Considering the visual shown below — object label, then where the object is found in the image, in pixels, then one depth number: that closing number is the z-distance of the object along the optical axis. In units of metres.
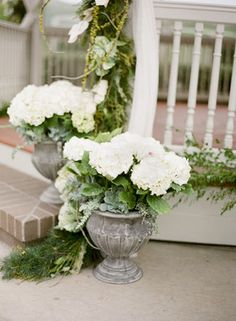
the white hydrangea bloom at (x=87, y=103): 2.42
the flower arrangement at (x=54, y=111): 2.38
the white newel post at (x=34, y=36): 4.56
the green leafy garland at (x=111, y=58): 2.39
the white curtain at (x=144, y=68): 2.34
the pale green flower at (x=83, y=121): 2.39
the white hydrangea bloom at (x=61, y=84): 2.56
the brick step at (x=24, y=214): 2.38
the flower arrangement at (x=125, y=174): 1.89
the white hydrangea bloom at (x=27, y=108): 2.37
